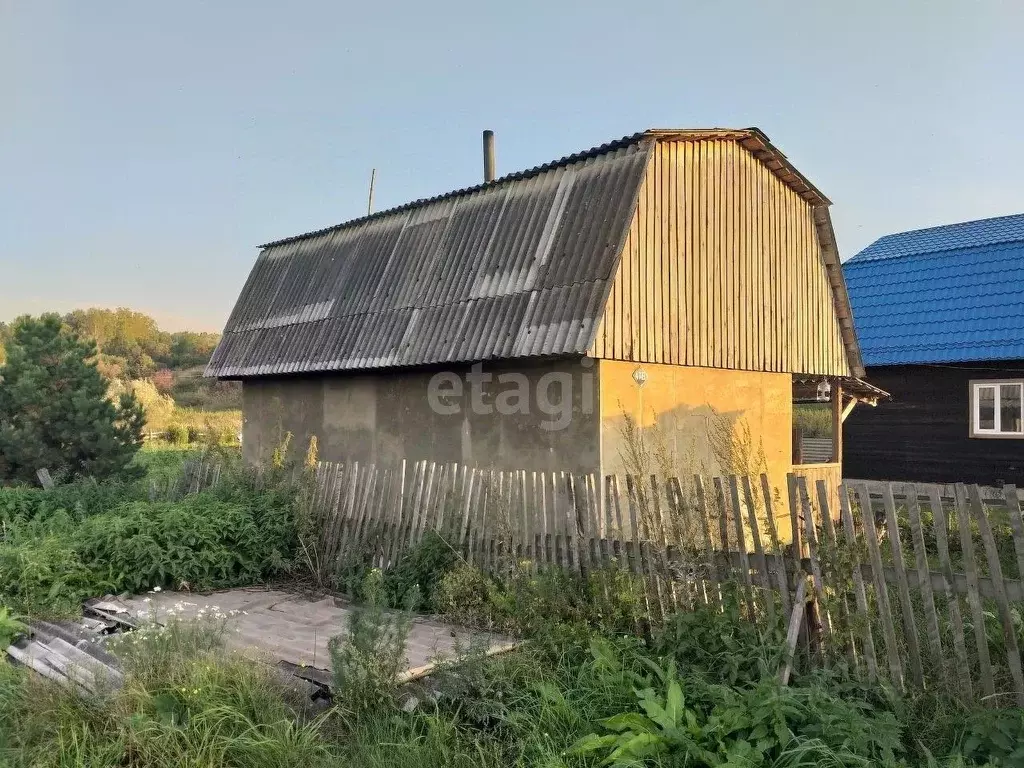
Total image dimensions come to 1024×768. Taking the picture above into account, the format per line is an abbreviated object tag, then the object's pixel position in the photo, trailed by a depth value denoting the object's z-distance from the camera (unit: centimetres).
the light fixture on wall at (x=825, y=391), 1369
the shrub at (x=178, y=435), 3008
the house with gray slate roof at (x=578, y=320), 890
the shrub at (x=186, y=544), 779
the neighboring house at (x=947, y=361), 1508
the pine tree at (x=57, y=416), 1452
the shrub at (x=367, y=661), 448
